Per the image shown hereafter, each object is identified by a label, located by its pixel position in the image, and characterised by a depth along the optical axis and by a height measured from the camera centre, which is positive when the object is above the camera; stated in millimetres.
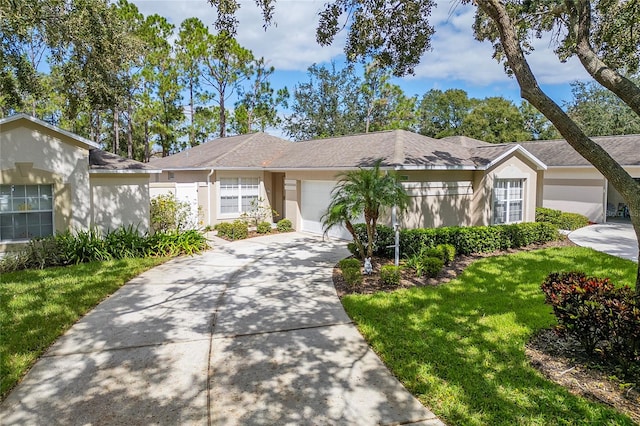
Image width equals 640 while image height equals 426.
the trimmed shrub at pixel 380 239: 11761 -1419
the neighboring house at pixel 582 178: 20453 +722
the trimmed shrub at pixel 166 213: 15086 -813
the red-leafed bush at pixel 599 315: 4902 -1610
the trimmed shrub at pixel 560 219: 18547 -1277
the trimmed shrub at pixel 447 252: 10855 -1654
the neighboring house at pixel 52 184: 11469 +256
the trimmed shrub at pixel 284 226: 17844 -1518
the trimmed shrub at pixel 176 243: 12547 -1646
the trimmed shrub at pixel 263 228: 17297 -1560
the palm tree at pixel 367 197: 9672 -123
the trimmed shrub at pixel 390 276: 9133 -1925
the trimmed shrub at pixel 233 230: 15894 -1544
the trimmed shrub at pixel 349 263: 9448 -1733
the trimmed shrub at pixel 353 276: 8938 -1901
